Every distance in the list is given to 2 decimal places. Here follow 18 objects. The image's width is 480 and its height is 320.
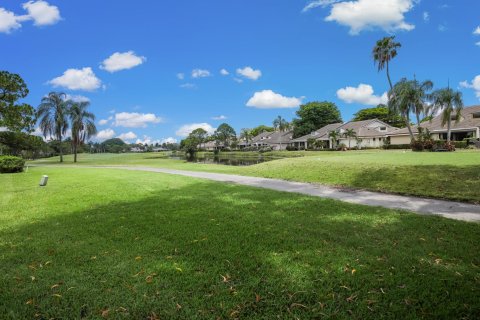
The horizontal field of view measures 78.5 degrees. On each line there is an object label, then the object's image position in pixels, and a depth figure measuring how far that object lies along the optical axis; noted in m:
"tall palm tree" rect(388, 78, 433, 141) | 39.62
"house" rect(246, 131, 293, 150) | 82.39
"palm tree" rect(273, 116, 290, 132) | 104.81
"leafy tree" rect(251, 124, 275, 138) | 124.06
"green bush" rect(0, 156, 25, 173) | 20.33
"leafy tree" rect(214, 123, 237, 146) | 105.88
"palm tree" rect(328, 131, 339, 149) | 54.69
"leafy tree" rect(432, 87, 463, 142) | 35.56
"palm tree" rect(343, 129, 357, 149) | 51.97
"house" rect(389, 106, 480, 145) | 37.59
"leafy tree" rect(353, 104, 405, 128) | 73.62
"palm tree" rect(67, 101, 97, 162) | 40.59
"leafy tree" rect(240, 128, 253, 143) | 110.81
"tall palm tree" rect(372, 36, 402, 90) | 38.91
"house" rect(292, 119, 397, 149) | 52.72
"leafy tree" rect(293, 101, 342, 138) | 76.96
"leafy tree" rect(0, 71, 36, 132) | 15.62
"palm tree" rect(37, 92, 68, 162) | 39.91
